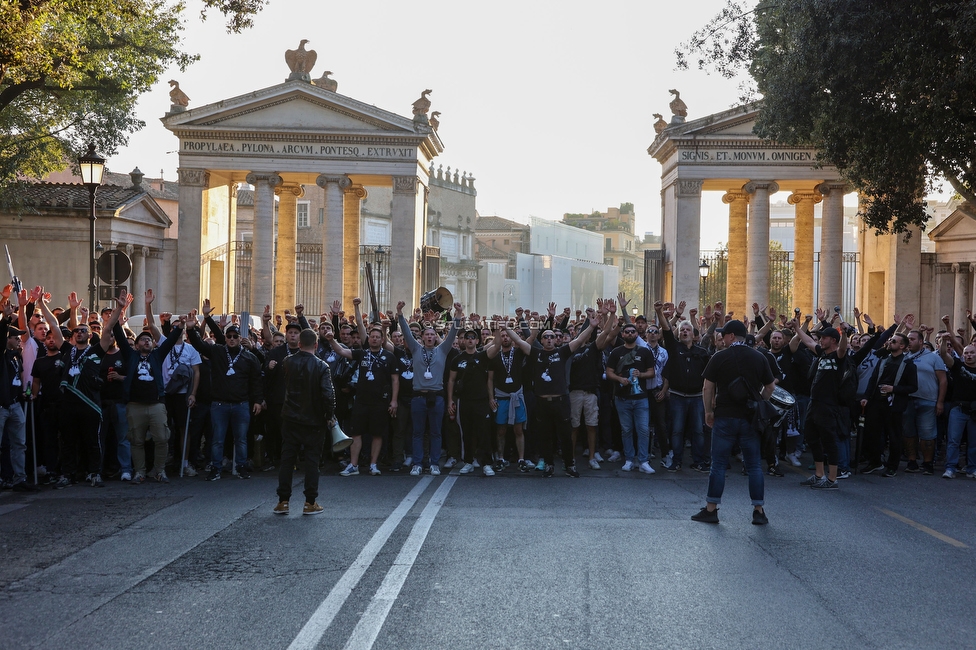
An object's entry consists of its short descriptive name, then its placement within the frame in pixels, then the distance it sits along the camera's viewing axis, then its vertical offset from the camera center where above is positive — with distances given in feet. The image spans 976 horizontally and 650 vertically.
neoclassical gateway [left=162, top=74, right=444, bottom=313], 113.50 +17.33
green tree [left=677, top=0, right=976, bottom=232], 54.75 +13.89
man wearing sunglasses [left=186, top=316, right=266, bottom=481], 41.29 -3.34
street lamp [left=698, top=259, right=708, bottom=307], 111.42 +4.70
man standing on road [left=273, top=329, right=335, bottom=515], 32.42 -2.94
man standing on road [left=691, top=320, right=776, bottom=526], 31.37 -2.56
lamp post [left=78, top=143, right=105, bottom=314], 56.39 +7.57
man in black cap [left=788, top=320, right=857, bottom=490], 39.70 -3.40
